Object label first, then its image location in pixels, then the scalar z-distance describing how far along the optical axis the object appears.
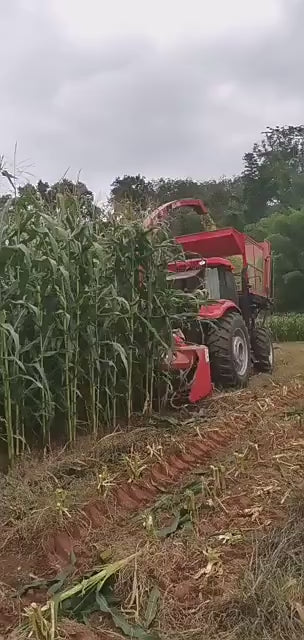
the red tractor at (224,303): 5.82
